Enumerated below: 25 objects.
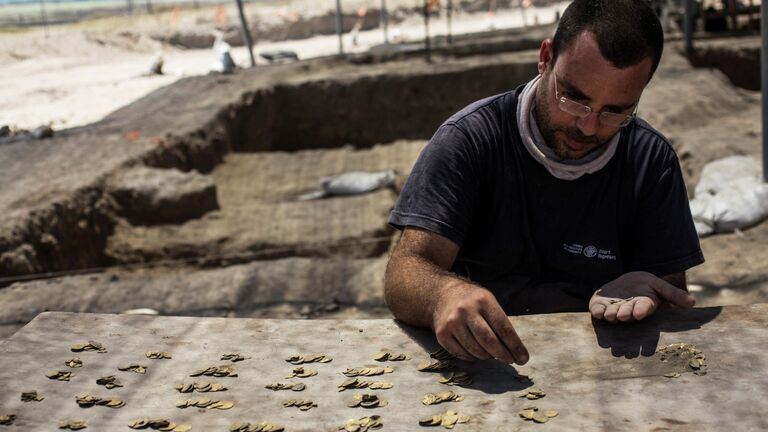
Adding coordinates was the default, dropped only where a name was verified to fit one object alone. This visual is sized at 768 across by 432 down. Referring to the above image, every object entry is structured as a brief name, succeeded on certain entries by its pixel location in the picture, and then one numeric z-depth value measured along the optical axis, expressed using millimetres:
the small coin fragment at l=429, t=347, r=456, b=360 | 2299
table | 1980
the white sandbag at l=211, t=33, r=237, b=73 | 13119
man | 2424
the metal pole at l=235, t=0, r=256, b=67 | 12663
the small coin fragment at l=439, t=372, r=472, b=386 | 2162
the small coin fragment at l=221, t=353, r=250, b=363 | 2322
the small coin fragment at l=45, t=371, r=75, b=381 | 2230
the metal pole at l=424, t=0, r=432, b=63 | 10957
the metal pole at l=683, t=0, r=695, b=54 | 9961
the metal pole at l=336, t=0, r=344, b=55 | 13748
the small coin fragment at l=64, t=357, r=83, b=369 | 2299
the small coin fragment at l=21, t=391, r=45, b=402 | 2111
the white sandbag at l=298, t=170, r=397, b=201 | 7930
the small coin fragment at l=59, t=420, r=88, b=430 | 1981
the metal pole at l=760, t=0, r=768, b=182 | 5660
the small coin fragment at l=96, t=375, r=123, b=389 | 2197
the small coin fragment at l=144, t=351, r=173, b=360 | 2346
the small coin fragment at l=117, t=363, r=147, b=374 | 2275
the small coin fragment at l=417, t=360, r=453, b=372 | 2246
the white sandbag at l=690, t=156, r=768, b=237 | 5656
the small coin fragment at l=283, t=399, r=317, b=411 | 2064
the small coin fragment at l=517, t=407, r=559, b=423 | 1947
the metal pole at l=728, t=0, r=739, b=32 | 11438
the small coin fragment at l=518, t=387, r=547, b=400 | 2061
